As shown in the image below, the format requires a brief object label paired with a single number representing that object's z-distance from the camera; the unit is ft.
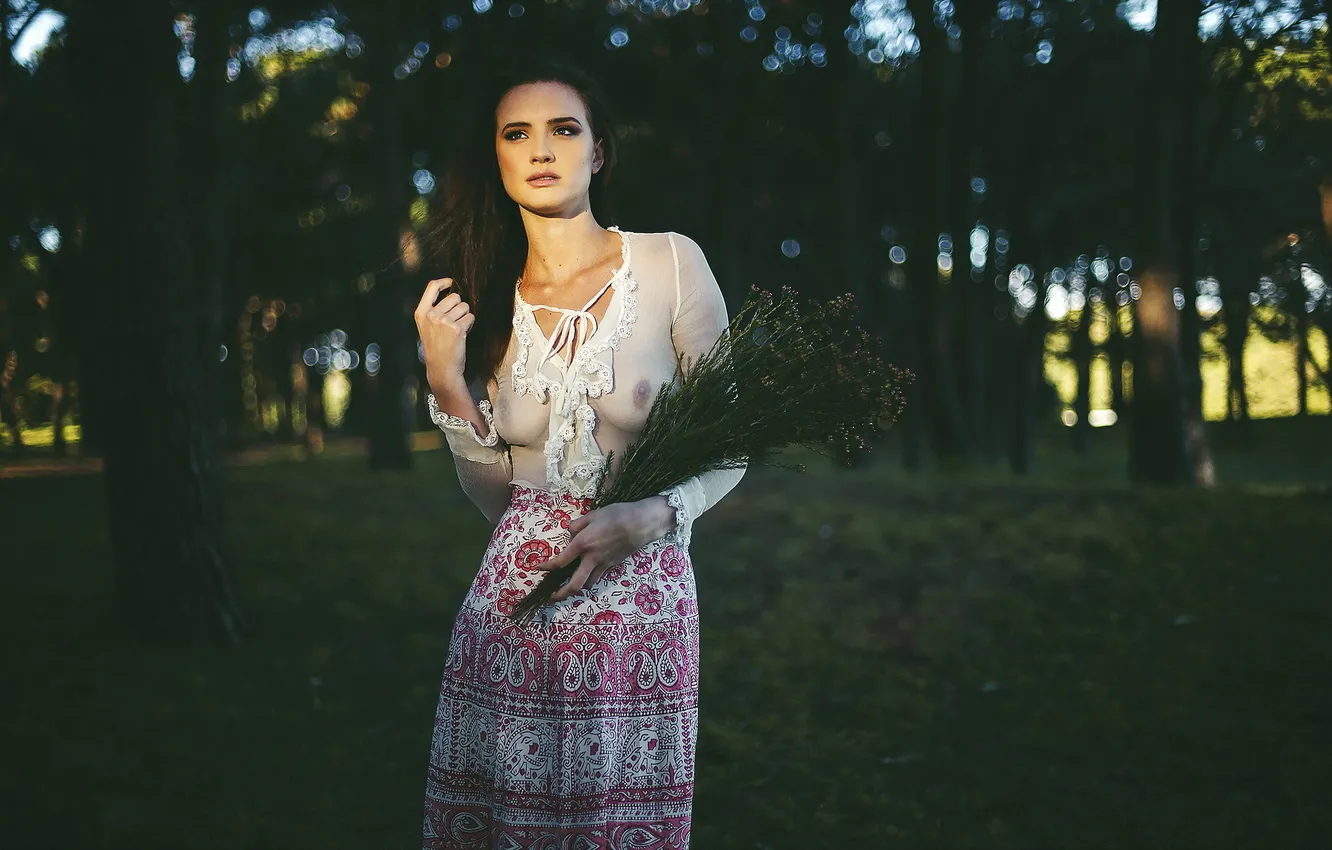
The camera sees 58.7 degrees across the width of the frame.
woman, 8.79
